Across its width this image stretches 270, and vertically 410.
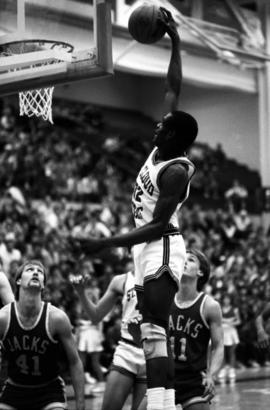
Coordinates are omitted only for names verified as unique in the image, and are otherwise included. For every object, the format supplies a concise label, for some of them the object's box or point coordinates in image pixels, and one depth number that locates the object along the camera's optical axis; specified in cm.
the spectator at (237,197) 3662
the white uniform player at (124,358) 1000
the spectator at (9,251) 2077
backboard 941
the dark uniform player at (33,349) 891
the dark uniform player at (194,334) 949
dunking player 717
